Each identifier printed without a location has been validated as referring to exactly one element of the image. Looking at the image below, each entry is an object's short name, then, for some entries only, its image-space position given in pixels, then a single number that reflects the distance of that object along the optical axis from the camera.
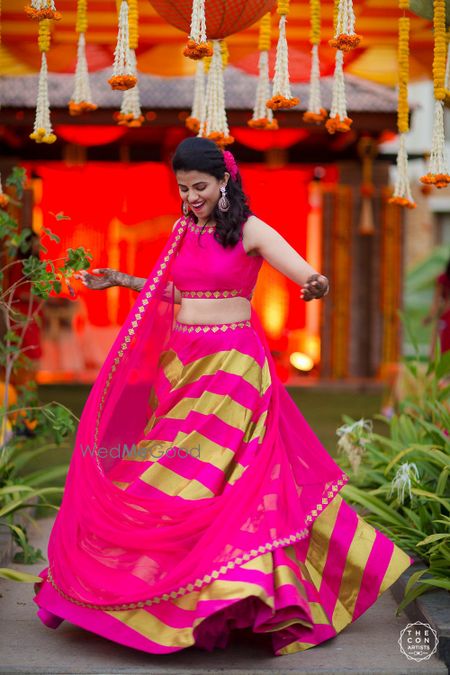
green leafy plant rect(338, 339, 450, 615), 7.71
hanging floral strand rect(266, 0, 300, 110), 8.48
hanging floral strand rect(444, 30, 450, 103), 9.11
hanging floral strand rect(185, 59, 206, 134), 10.97
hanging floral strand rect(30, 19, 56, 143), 8.93
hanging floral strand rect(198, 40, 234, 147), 9.63
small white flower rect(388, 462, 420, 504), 8.17
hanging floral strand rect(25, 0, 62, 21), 7.89
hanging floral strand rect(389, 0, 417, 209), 9.55
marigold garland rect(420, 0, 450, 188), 8.80
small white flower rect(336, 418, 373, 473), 9.82
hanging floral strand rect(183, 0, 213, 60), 7.84
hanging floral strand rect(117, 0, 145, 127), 9.82
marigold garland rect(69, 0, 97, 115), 9.95
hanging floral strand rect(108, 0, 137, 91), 8.37
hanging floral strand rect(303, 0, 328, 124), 9.83
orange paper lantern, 9.05
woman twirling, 6.37
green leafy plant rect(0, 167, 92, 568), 8.10
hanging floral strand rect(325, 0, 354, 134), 9.25
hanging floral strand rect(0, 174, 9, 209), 8.82
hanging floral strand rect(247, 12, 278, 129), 9.91
